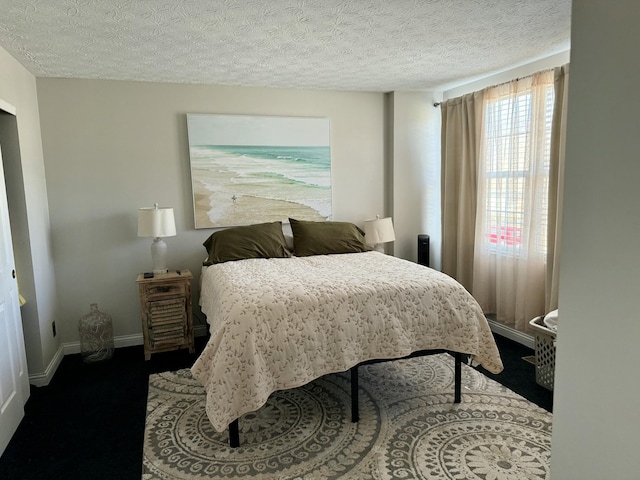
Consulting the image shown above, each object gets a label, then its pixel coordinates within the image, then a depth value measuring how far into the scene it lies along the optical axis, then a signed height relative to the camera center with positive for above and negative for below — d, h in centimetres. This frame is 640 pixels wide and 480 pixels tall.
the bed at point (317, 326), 219 -81
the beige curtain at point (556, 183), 306 -2
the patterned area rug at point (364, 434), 212 -144
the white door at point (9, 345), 239 -93
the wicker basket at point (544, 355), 285 -120
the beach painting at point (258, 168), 393 +19
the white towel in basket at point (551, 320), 288 -97
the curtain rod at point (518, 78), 324 +86
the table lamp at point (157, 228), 350 -32
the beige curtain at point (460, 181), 400 +2
